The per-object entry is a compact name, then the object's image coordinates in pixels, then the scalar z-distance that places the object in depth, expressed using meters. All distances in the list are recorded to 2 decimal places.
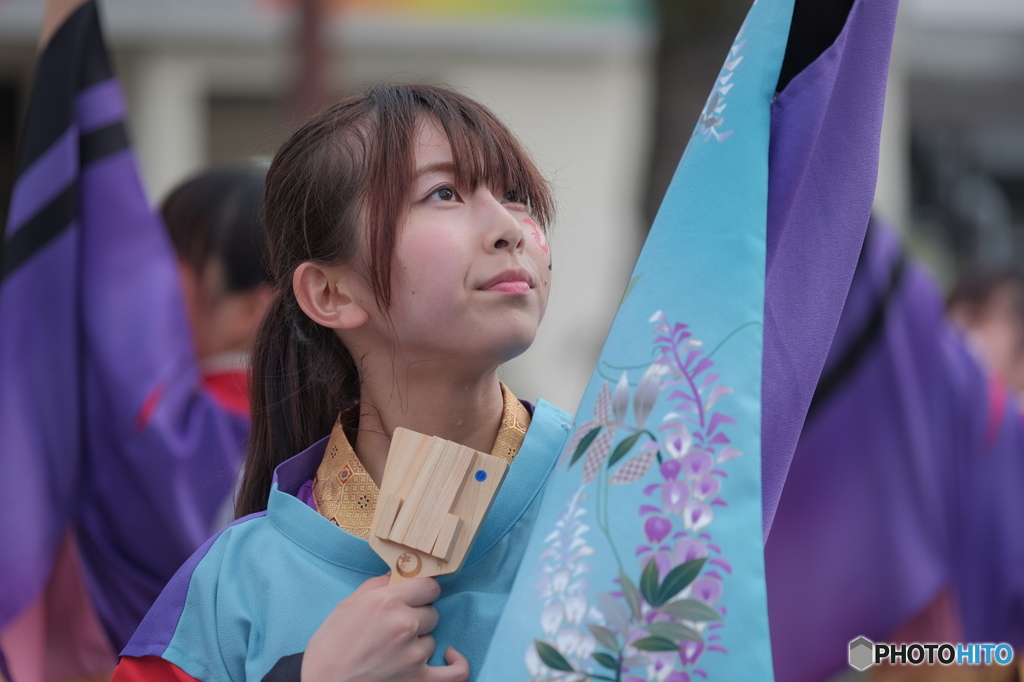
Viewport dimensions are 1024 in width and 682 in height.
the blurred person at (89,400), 4.39
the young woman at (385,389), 2.61
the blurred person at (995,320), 9.23
